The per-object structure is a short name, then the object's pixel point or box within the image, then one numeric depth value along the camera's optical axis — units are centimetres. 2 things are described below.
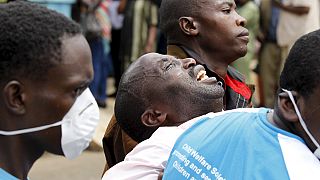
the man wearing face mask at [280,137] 184
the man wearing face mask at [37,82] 188
